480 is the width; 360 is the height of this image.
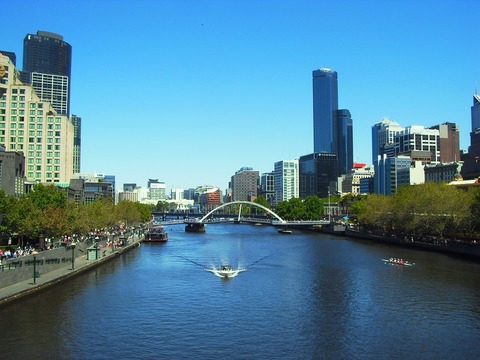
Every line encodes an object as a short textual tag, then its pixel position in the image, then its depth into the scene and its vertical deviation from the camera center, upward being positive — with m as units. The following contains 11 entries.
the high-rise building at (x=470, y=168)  178.85 +15.13
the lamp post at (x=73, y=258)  60.03 -5.59
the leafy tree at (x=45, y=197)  75.44 +1.91
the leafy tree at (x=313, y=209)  187.43 +0.68
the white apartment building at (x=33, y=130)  117.00 +18.36
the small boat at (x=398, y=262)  71.62 -7.13
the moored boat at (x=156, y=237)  119.81 -6.16
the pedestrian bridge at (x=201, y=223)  162.25 -3.98
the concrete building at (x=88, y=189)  136.50 +6.53
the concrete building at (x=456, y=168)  196.30 +16.64
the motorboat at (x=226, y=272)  61.00 -7.44
